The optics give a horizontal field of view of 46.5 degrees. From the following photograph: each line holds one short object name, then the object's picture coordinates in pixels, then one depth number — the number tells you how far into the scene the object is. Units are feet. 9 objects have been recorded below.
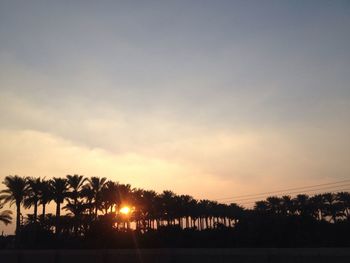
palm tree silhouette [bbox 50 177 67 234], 186.29
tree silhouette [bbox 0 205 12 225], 186.80
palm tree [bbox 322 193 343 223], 259.19
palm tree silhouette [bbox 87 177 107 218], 203.10
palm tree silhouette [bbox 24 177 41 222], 181.65
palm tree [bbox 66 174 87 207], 192.03
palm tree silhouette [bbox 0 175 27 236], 174.60
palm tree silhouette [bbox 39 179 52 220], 184.14
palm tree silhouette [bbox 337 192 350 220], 249.96
